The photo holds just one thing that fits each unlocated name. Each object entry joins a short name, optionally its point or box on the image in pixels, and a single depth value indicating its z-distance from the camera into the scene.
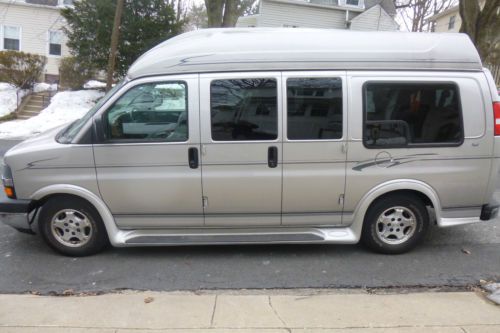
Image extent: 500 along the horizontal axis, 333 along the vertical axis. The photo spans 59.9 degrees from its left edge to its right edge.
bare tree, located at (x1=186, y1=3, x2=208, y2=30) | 36.81
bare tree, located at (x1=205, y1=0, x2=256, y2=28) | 15.15
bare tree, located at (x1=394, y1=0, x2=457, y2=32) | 29.23
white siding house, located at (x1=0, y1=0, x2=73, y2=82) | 21.44
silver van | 4.23
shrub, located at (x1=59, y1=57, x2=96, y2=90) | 17.30
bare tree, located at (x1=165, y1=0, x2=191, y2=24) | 16.36
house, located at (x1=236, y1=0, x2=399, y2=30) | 21.38
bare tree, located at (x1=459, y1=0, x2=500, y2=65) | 10.66
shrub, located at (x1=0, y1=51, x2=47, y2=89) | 16.60
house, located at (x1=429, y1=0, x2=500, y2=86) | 33.78
